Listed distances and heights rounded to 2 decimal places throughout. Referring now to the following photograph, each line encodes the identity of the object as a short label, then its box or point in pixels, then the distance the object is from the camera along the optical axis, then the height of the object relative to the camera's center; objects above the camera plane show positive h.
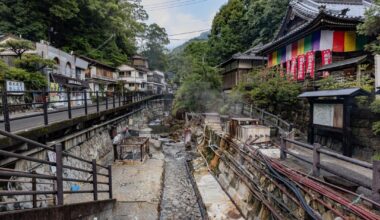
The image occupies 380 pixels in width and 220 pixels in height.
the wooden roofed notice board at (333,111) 6.73 -0.51
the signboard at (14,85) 12.06 +0.55
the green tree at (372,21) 7.80 +2.51
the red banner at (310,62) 14.17 +2.01
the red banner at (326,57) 13.49 +2.19
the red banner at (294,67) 15.88 +1.92
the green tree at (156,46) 63.38 +13.98
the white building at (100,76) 30.21 +2.72
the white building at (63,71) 19.14 +2.42
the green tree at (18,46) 15.07 +3.28
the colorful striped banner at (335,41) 13.21 +3.12
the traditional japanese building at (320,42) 12.16 +3.32
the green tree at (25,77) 13.11 +1.17
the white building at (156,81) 58.82 +4.11
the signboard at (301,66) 15.03 +1.86
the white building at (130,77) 44.72 +3.55
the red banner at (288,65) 16.67 +2.12
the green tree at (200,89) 23.09 +0.60
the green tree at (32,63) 15.99 +2.31
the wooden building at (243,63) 24.65 +3.42
